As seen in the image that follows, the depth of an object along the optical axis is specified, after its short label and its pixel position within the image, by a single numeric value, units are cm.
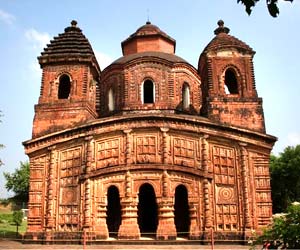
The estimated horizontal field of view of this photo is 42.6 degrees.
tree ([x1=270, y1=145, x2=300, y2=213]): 2930
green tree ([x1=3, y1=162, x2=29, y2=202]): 4034
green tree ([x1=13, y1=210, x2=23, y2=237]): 2284
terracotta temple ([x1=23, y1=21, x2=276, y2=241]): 1489
